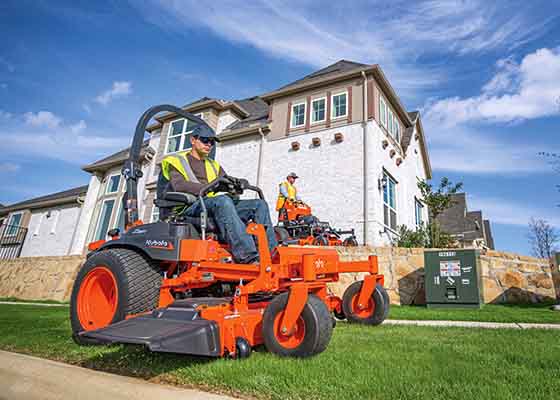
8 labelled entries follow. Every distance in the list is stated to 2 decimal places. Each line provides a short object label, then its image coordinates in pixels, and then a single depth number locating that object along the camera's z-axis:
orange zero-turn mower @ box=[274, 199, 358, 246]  8.19
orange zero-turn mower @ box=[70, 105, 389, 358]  2.21
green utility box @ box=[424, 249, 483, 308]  6.40
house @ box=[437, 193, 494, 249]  23.59
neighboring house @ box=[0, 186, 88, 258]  21.25
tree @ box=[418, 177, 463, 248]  12.83
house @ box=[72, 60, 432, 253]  11.98
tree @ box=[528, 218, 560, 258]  30.69
